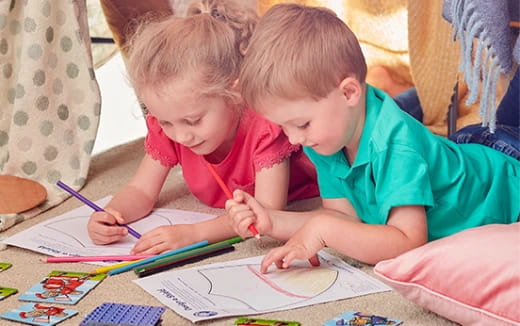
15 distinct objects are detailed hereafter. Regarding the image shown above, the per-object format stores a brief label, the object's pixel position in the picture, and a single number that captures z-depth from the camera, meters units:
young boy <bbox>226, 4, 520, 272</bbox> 1.99
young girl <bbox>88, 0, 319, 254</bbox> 2.15
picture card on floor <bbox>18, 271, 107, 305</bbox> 2.01
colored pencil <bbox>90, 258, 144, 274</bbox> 2.12
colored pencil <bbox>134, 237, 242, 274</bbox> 2.11
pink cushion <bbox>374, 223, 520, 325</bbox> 1.81
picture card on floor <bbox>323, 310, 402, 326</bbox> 1.87
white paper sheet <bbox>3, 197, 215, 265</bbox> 2.22
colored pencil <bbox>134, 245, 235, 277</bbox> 2.09
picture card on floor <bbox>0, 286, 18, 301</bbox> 2.04
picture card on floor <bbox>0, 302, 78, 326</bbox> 1.94
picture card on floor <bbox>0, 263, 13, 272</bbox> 2.16
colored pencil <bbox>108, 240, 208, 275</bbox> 2.11
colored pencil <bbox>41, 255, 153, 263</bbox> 2.16
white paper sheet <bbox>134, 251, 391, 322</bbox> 1.95
